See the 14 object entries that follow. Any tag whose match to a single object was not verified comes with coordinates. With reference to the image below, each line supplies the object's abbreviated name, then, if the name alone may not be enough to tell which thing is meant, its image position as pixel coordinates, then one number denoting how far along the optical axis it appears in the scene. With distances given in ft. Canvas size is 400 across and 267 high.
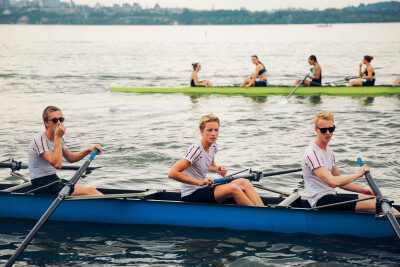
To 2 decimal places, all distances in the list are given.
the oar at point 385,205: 23.08
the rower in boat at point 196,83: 80.20
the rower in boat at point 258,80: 75.97
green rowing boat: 73.61
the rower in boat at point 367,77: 71.82
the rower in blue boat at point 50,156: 26.37
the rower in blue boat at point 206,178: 25.18
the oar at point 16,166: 34.17
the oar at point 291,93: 72.51
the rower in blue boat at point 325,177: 24.04
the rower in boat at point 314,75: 71.87
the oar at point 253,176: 27.27
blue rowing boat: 26.48
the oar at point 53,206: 23.22
